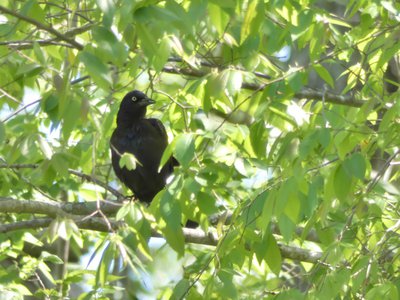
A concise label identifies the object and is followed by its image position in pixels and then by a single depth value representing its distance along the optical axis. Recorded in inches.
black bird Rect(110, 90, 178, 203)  550.0
